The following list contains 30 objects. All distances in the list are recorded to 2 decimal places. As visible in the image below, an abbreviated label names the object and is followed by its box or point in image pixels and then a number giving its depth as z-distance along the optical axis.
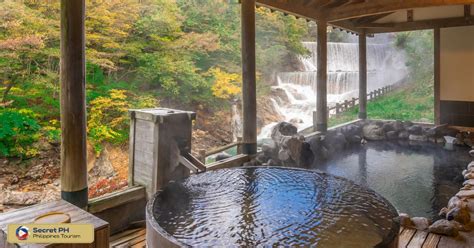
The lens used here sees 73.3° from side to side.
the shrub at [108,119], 5.63
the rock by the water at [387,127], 8.63
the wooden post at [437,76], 8.76
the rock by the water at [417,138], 8.17
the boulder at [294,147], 5.50
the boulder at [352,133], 7.95
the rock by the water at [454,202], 3.59
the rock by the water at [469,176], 4.82
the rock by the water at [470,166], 5.25
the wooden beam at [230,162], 4.42
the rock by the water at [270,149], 5.41
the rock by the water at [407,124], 8.68
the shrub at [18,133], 4.54
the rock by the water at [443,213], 3.66
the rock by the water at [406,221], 3.31
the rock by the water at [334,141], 6.99
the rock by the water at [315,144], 6.46
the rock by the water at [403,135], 8.40
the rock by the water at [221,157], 5.18
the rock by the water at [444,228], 3.09
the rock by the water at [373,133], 8.38
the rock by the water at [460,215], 3.31
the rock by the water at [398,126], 8.62
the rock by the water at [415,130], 8.31
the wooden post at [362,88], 9.61
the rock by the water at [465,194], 3.96
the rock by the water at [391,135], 8.48
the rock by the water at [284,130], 5.96
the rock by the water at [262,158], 5.17
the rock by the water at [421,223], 3.26
